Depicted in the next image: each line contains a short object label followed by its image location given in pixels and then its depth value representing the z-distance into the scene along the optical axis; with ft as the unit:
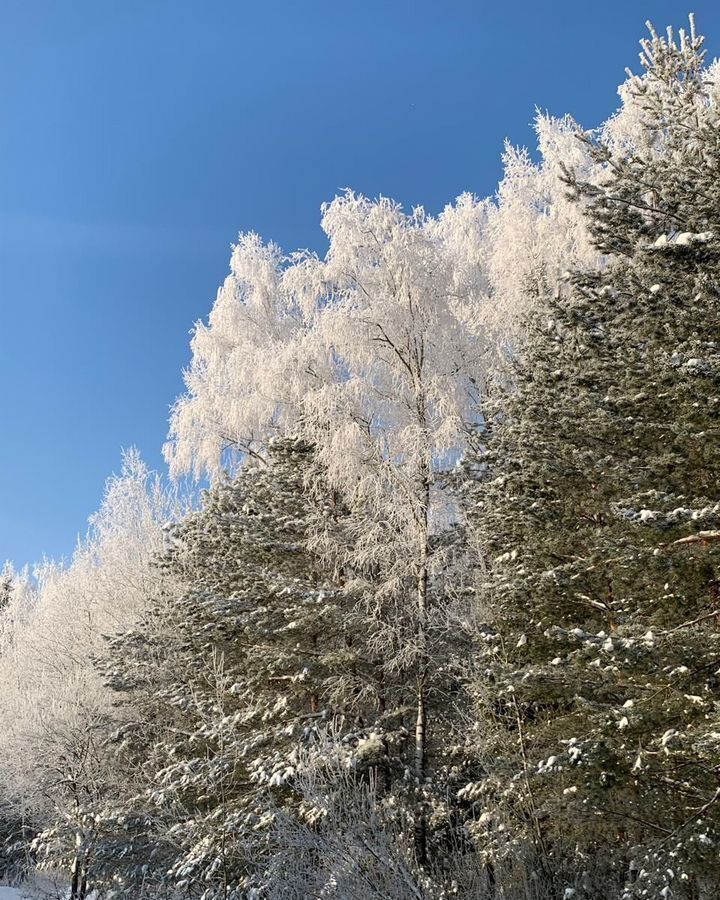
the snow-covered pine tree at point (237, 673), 31.68
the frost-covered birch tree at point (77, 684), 43.47
